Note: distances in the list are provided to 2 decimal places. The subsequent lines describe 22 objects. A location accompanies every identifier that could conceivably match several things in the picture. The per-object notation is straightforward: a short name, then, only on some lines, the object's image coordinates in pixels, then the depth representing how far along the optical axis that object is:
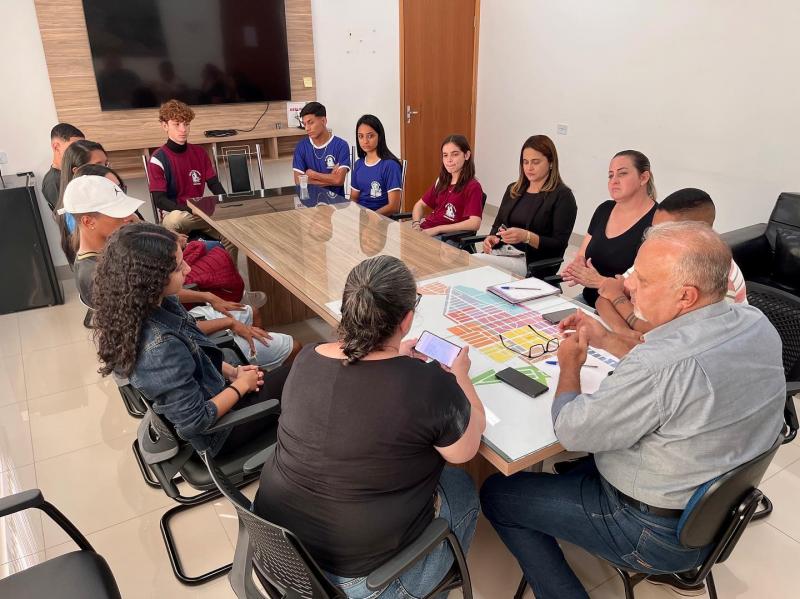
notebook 2.19
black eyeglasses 1.81
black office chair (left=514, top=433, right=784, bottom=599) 1.25
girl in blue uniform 3.96
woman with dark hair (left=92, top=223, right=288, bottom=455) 1.53
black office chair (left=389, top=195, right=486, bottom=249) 3.42
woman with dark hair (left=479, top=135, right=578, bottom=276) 3.07
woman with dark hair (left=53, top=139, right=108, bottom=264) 2.82
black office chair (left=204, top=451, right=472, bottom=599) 1.16
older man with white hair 1.24
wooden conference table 2.50
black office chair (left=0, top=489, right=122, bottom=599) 1.33
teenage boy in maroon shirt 3.75
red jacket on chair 2.78
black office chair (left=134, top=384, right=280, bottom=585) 1.66
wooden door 5.64
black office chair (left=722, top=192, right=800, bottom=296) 3.32
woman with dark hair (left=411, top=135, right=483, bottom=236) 3.45
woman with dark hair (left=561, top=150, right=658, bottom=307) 2.55
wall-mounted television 4.27
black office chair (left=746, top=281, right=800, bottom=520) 2.19
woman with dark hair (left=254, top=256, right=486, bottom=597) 1.19
